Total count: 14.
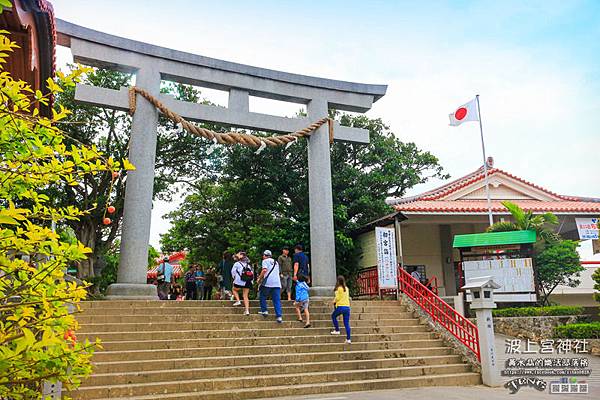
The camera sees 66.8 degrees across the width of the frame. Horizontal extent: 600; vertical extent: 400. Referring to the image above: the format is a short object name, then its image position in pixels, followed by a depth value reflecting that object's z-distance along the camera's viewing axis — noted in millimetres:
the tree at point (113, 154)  15266
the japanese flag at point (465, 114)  16500
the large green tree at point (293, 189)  15328
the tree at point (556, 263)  13234
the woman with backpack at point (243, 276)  9895
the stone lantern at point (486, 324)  8133
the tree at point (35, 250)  2500
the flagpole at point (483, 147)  16091
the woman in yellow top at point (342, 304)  9045
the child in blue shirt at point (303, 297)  9609
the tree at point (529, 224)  13805
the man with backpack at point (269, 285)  9656
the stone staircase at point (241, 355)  6906
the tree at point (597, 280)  11039
